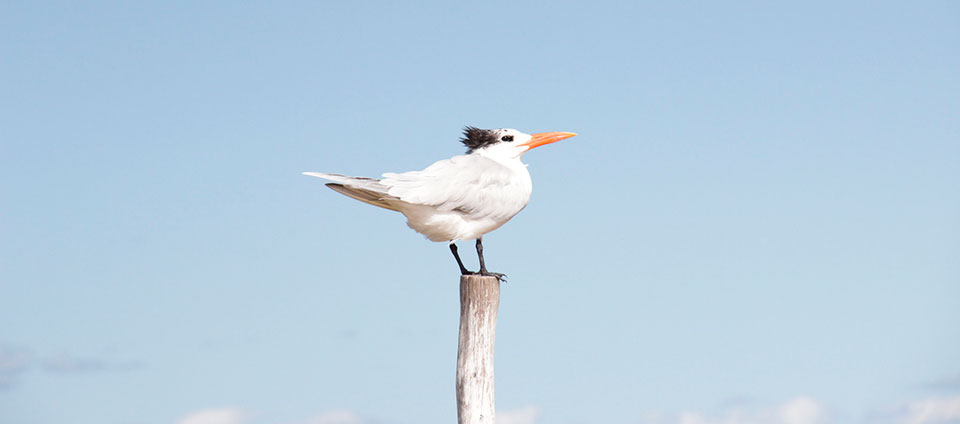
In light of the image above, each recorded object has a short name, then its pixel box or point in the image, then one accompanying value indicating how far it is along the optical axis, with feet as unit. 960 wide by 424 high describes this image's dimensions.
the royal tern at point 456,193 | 41.39
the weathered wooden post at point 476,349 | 42.70
